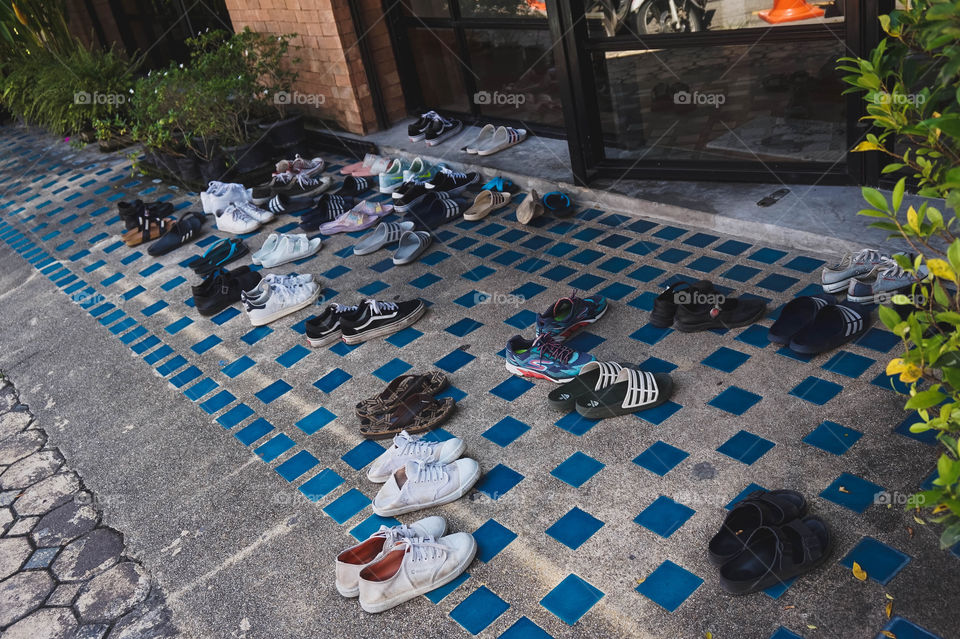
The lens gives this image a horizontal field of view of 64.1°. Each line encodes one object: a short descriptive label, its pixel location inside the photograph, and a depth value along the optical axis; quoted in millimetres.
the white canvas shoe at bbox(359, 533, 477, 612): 2229
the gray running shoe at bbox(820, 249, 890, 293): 3059
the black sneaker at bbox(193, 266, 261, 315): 4258
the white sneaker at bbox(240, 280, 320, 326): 4004
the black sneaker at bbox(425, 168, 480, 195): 5039
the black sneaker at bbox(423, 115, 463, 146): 5734
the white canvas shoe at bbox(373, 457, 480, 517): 2574
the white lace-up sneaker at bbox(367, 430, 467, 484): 2723
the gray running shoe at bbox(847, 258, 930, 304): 2910
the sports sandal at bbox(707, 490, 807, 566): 2107
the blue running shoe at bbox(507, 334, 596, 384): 3004
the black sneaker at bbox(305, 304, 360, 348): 3684
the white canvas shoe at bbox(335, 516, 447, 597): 2297
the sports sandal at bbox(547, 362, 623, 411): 2848
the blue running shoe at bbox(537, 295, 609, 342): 3295
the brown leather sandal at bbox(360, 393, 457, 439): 2961
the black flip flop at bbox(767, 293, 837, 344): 2914
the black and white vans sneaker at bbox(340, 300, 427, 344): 3633
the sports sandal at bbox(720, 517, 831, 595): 2016
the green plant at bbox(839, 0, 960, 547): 1234
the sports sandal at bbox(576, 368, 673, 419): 2779
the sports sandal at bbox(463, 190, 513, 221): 4655
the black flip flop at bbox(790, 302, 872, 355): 2812
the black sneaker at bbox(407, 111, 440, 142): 5809
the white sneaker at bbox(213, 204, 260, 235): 5203
